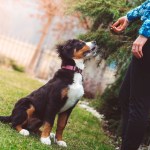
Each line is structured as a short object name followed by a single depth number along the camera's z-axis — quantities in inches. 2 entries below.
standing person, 153.9
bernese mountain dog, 201.6
